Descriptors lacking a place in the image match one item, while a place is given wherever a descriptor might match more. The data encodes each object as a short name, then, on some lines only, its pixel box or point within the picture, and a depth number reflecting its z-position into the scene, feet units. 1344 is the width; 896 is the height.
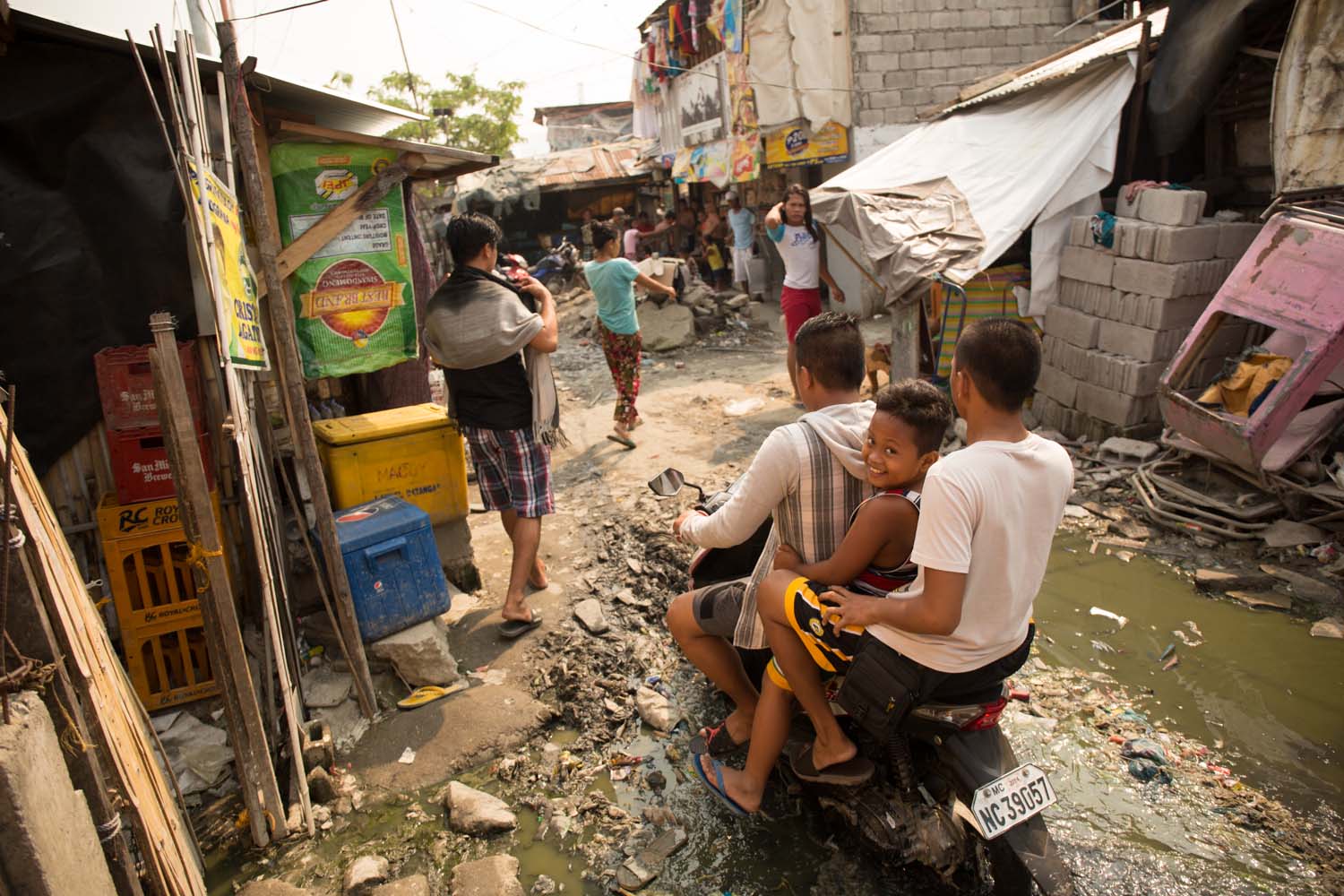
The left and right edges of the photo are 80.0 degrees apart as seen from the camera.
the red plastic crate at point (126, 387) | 11.38
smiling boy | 7.53
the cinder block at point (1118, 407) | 20.10
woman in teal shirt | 23.90
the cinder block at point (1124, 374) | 19.70
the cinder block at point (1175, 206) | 18.62
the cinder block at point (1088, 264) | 20.66
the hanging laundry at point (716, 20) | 49.47
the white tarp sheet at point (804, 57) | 39.29
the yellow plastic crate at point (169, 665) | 11.64
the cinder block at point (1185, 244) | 18.63
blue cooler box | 12.32
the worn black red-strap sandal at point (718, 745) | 10.31
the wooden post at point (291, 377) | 10.20
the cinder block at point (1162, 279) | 18.80
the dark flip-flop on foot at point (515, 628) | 14.02
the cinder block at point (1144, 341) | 19.43
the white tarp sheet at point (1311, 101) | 16.43
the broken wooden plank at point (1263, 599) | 14.07
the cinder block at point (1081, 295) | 21.12
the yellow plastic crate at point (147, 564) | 11.43
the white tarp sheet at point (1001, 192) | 21.34
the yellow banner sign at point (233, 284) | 9.06
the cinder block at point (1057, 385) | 22.17
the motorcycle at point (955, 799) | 7.36
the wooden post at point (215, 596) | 8.39
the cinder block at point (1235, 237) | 18.94
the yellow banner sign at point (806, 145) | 41.16
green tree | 86.12
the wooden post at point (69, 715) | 6.11
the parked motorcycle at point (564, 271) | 61.46
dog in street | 24.97
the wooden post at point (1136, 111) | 21.54
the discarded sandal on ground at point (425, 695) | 12.24
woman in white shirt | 24.71
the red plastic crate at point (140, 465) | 11.51
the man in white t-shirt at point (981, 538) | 6.65
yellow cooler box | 14.25
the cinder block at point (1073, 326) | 21.33
